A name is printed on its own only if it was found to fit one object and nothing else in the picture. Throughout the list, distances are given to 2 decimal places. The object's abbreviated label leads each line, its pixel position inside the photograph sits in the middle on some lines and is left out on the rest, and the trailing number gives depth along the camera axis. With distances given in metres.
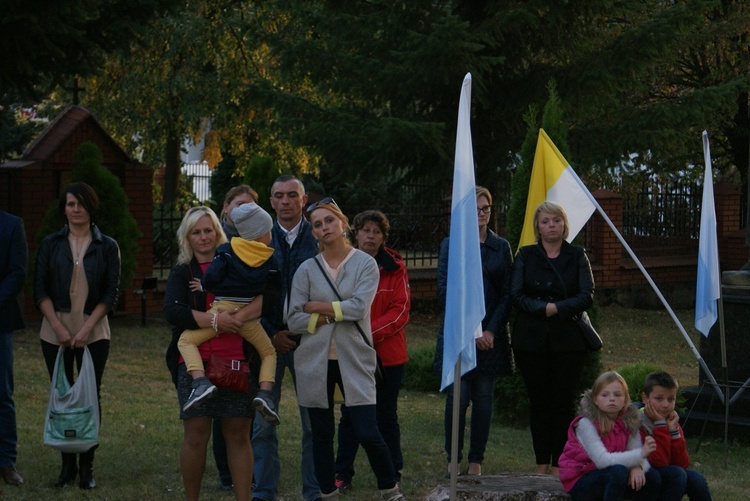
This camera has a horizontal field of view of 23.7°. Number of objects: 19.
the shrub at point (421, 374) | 18.98
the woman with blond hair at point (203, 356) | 8.96
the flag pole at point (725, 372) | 12.92
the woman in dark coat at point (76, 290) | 10.38
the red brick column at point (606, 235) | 31.63
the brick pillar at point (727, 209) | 34.10
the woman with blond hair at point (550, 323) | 10.74
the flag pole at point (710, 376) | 13.66
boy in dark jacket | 8.88
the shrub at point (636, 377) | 14.12
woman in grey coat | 9.28
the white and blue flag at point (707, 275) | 12.88
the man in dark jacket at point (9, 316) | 10.55
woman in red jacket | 10.43
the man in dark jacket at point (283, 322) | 9.82
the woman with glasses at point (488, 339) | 11.11
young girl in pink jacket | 8.89
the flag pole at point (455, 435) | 8.30
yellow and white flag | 11.80
